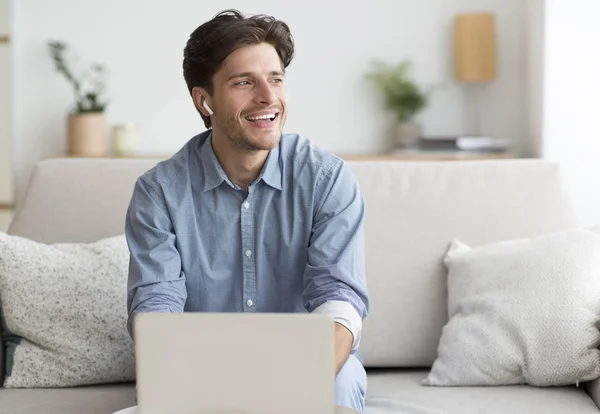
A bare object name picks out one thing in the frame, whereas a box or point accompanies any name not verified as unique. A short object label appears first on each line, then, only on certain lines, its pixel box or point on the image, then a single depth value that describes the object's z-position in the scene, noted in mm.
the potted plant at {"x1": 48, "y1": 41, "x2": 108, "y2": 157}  5098
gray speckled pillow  2449
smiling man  2242
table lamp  5035
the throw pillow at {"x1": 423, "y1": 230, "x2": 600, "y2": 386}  2379
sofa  2662
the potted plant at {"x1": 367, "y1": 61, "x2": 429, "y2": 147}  5129
